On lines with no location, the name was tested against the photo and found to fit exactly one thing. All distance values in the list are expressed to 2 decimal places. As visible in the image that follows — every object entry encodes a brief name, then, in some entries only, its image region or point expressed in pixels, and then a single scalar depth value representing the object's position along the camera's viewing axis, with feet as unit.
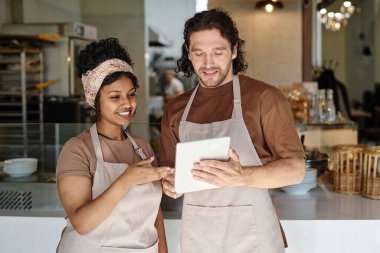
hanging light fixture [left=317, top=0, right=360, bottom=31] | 22.26
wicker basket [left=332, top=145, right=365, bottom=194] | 8.45
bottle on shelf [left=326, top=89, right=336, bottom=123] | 11.13
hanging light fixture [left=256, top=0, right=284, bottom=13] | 17.22
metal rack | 17.39
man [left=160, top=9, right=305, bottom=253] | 5.33
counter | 7.32
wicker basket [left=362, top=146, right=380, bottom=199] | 8.13
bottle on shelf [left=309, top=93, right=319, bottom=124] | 11.25
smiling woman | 4.88
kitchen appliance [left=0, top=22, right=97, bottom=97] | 18.35
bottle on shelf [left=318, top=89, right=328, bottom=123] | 11.18
